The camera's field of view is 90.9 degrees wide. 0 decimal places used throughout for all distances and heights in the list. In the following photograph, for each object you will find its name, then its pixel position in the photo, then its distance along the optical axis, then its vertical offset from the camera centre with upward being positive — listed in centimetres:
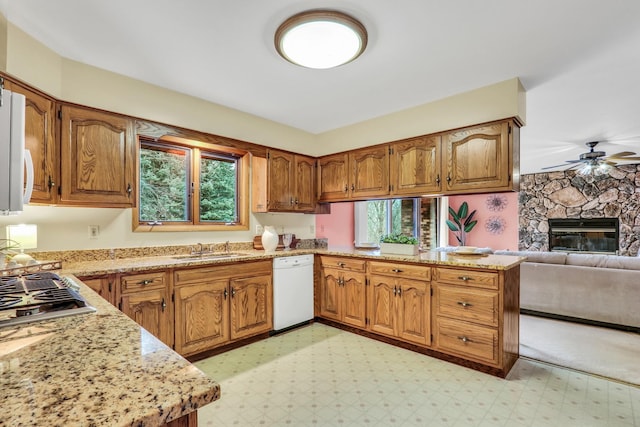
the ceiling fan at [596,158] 484 +86
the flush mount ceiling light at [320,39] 185 +111
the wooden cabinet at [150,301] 228 -65
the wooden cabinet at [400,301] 275 -81
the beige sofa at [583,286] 326 -81
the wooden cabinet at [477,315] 237 -81
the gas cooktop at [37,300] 105 -33
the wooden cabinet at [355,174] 349 +47
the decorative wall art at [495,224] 775 -27
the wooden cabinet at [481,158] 266 +49
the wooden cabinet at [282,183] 360 +36
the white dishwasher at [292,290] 323 -82
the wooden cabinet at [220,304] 257 -81
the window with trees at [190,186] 304 +29
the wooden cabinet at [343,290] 323 -82
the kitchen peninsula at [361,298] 237 -72
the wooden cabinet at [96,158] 230 +43
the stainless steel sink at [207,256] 294 -41
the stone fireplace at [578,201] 652 +27
